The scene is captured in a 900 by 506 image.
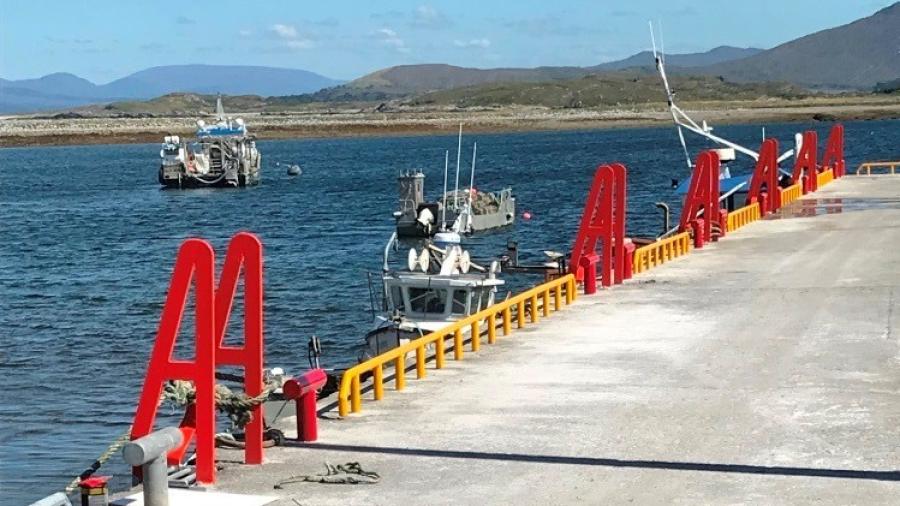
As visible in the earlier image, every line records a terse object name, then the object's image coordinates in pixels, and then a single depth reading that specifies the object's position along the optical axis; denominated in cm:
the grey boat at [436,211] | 6338
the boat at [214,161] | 11475
